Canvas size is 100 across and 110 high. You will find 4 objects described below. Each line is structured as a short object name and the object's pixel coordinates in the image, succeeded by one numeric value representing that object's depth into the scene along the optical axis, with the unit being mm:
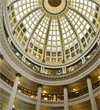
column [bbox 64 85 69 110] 21544
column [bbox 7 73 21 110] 18122
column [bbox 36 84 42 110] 21603
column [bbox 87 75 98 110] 18066
